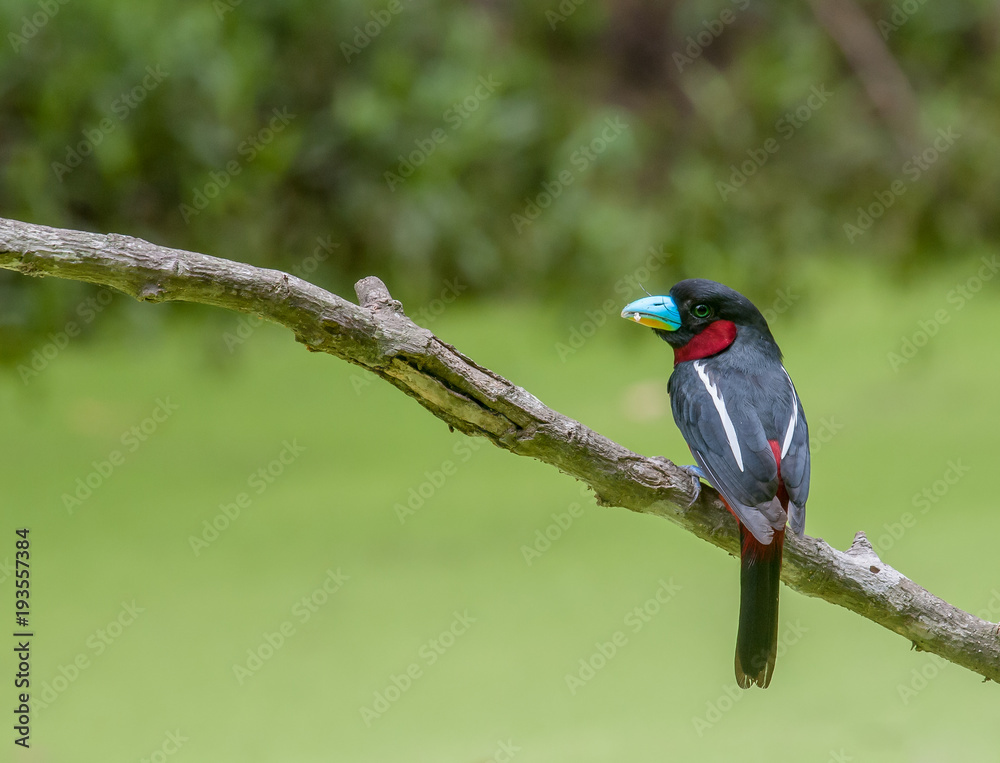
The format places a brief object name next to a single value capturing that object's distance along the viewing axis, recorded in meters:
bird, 7.86
